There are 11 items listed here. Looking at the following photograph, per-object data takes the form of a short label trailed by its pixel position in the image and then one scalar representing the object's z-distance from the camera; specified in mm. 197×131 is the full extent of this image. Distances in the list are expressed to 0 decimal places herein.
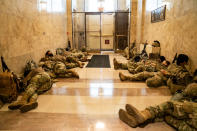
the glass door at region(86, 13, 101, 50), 11367
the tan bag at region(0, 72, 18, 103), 2697
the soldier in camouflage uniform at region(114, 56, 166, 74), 4445
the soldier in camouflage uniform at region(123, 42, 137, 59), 7596
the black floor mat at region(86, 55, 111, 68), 6019
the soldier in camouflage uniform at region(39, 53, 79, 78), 4262
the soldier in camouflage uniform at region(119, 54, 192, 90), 2959
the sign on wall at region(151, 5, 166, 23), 5699
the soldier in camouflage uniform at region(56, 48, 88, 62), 7027
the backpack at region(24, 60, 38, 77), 4030
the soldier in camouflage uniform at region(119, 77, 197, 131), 1820
